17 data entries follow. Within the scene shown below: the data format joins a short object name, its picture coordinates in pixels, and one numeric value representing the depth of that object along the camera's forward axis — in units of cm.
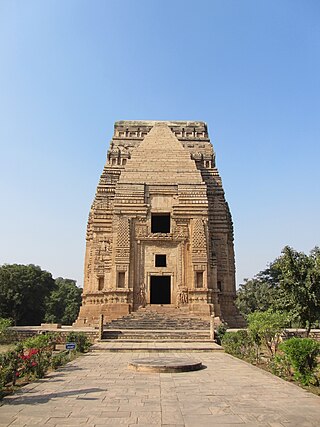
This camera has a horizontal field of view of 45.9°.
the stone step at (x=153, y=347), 1426
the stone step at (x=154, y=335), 1720
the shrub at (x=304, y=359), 797
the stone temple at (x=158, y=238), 2252
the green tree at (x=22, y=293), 3653
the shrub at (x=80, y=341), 1383
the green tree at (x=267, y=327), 1294
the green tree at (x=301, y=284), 1376
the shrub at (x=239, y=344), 1255
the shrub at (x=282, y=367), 893
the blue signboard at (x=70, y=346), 1165
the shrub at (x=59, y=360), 1014
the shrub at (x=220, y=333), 1658
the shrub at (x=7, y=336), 1727
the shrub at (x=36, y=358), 881
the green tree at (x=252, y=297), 4212
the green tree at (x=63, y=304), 4178
